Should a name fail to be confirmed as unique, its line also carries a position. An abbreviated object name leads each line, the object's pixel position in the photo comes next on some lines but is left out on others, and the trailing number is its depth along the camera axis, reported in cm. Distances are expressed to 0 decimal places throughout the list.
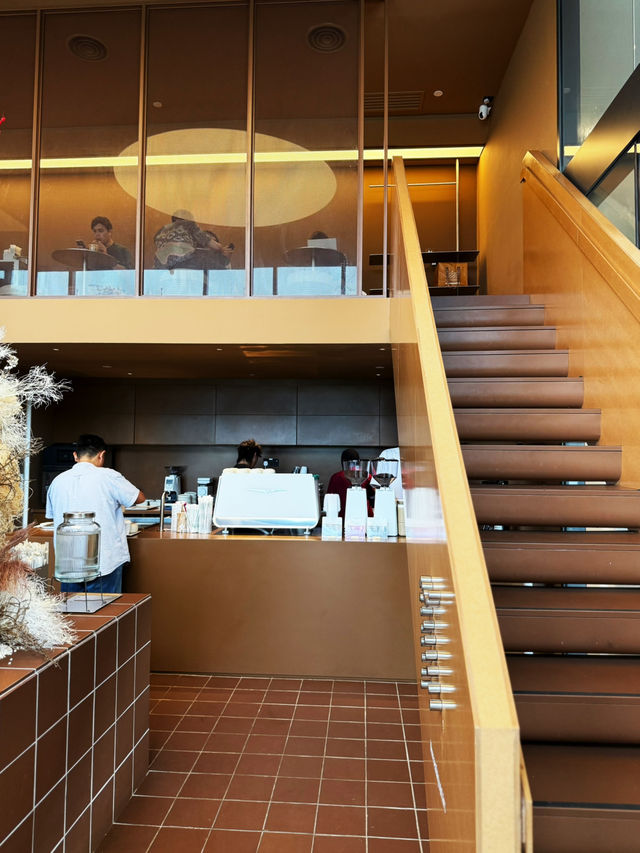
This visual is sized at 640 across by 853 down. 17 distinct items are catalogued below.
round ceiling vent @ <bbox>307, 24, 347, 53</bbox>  514
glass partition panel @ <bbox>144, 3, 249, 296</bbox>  498
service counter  421
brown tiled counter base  176
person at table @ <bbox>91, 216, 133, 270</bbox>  502
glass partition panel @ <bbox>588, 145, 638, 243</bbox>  315
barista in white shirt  383
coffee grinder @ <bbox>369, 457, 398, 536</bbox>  444
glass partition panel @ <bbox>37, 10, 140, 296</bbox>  503
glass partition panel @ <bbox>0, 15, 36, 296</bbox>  505
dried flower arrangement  193
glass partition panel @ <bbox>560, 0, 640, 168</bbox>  334
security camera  664
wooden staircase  166
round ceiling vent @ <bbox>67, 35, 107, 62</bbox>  525
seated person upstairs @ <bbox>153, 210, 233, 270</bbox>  498
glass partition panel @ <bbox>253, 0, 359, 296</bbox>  494
